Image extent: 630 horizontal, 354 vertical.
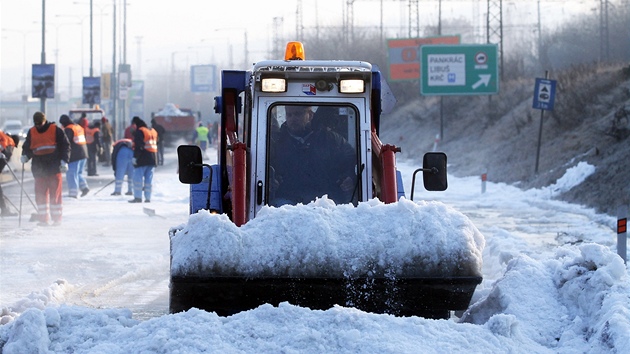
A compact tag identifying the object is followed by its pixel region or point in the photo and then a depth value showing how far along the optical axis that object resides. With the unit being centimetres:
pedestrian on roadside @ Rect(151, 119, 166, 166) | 3243
